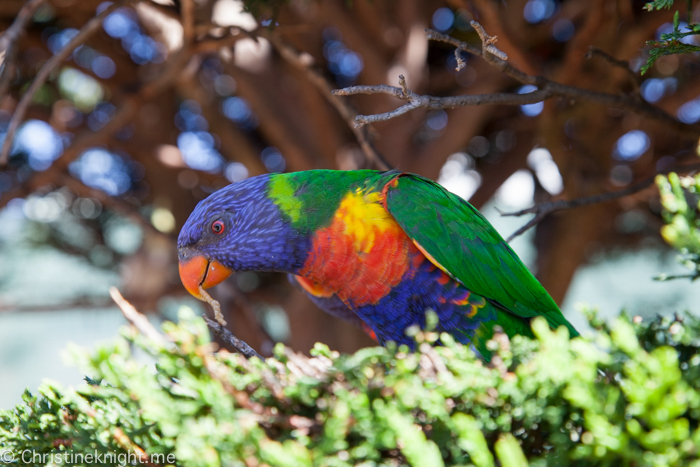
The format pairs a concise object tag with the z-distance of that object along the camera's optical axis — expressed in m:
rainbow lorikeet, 1.28
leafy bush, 1.08
